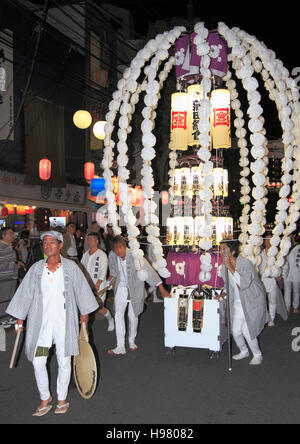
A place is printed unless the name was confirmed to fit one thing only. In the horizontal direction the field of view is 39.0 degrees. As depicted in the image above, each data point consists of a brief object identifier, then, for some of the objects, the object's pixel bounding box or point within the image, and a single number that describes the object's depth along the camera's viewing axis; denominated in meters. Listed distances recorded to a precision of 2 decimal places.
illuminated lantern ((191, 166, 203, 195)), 8.08
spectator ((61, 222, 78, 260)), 10.01
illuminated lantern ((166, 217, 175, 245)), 8.34
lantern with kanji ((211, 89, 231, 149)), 7.50
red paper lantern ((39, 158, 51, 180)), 14.25
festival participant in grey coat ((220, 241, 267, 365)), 5.72
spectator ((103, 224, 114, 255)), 13.11
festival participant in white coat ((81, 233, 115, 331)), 7.67
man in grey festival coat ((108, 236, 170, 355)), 6.44
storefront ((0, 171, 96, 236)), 13.38
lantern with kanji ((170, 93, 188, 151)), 7.68
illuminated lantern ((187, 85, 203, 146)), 7.75
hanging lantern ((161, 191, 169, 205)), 15.75
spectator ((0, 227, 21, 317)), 8.16
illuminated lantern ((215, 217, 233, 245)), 8.09
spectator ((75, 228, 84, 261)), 13.24
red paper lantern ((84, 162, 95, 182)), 16.22
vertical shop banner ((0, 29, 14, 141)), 12.74
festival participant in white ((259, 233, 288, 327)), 7.72
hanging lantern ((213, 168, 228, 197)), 8.36
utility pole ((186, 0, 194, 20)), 10.94
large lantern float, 6.18
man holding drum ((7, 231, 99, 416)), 4.27
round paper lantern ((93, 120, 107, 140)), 12.12
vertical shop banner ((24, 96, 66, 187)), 14.13
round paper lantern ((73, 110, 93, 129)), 12.09
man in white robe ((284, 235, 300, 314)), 9.37
